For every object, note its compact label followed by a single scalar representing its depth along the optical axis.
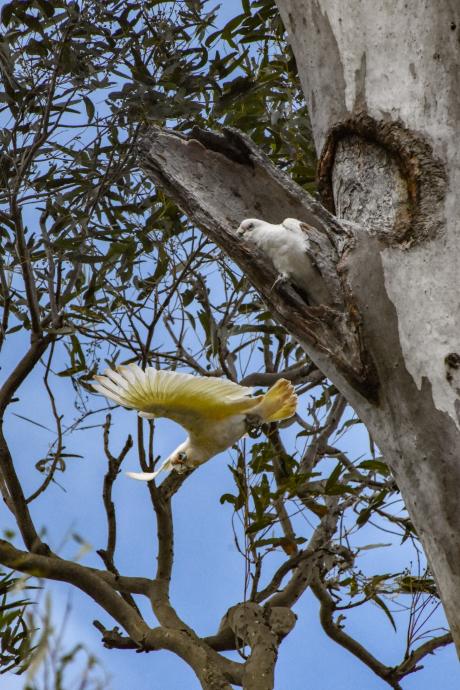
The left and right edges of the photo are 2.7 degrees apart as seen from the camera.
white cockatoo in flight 22.06
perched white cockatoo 21.84
